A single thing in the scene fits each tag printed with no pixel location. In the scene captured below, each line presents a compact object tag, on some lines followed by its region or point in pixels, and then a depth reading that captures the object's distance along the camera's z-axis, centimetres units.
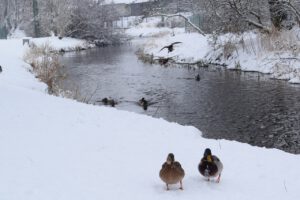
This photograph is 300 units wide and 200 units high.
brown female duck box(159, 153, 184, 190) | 738
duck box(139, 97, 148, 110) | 1870
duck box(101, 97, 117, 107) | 1898
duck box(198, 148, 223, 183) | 783
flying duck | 3631
